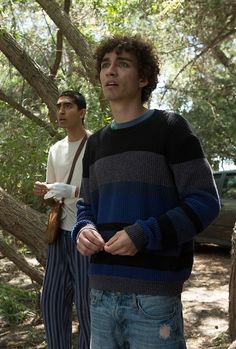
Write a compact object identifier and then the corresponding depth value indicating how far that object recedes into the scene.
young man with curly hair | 1.91
